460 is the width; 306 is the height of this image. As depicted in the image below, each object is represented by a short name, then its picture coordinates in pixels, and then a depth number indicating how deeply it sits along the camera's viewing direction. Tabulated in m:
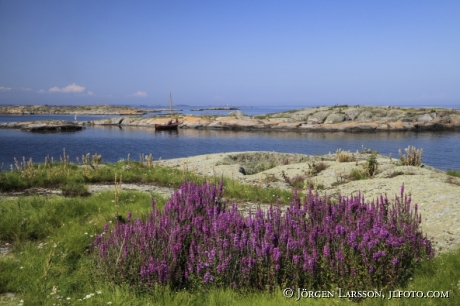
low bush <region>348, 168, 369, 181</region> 15.26
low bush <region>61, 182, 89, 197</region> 12.06
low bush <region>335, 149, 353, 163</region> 20.96
